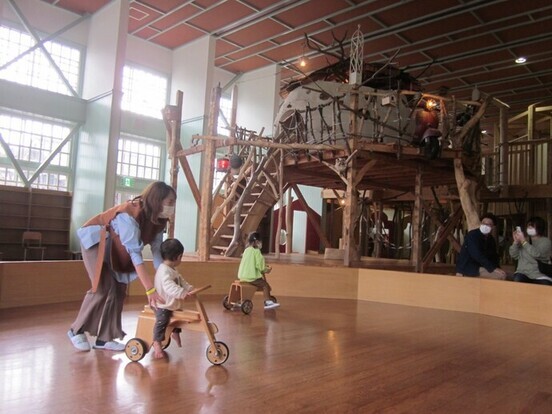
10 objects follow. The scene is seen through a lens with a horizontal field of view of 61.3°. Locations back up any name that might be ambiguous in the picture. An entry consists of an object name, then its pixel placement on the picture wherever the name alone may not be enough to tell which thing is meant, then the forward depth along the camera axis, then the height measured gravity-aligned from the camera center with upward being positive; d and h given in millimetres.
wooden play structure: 8508 +1655
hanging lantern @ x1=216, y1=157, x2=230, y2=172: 13453 +2006
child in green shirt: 6289 -401
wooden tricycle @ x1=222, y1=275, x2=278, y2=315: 6020 -792
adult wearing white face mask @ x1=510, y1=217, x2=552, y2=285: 6602 -24
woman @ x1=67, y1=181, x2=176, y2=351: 3473 -186
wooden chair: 12477 -458
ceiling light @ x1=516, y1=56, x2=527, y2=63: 13933 +5744
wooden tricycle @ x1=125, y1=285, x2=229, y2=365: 3449 -762
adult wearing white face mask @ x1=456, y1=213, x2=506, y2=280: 7055 -106
